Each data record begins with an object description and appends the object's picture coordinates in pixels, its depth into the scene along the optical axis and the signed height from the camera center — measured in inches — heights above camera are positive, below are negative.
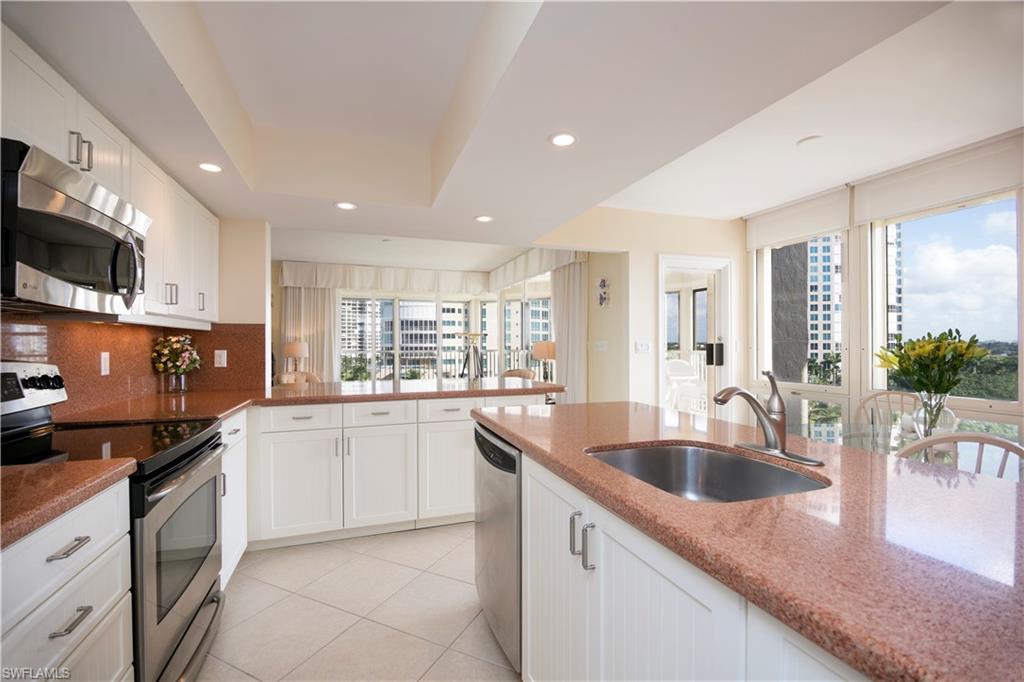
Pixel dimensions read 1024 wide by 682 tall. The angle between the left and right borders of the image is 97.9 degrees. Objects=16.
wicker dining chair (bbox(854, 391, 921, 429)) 110.0 -18.8
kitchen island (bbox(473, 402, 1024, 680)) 18.9 -12.2
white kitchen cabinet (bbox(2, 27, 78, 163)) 49.3 +28.7
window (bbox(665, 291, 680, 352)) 223.8 +11.0
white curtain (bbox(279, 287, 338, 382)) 281.6 +11.6
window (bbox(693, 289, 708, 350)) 211.3 +11.0
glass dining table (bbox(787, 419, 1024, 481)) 79.5 -18.9
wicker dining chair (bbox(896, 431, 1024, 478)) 58.2 -13.4
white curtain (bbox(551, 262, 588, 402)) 199.9 +6.6
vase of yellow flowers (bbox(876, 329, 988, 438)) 76.7 -4.7
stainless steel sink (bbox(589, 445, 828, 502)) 49.4 -15.3
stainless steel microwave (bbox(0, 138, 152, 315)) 46.7 +12.5
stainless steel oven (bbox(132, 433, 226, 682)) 49.4 -29.5
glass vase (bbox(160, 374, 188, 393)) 110.6 -10.5
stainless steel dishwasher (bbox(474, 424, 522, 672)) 61.2 -29.5
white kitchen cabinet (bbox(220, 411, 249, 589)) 85.6 -31.8
